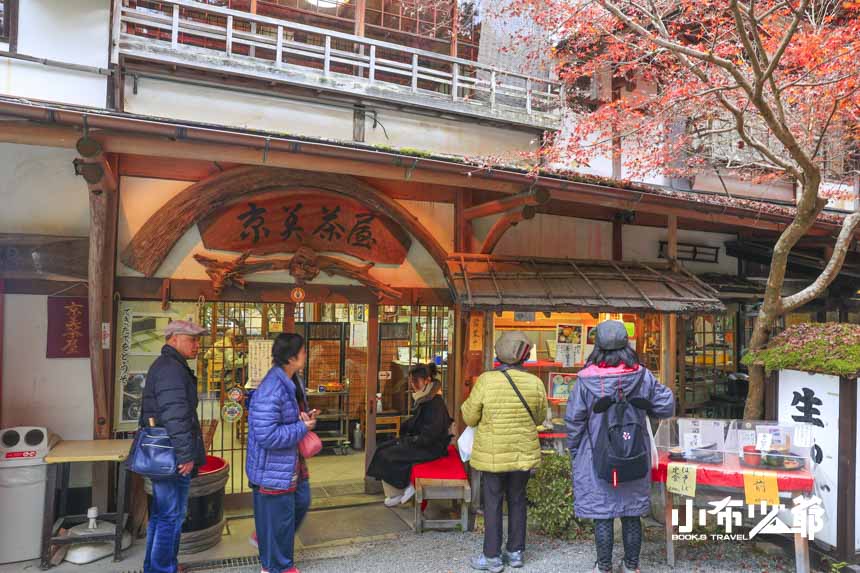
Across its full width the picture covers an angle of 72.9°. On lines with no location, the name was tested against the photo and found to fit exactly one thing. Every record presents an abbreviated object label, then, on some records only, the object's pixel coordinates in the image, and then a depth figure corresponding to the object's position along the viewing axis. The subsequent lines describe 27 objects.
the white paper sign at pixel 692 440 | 5.84
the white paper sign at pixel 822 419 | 5.51
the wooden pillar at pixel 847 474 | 5.35
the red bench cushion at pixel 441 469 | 6.85
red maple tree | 6.66
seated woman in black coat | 7.46
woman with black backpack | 4.84
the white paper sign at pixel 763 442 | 5.59
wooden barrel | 6.00
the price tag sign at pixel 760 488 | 5.27
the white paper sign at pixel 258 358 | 7.38
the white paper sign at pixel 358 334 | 9.16
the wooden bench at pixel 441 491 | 6.65
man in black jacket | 4.91
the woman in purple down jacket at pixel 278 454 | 4.91
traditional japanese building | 6.41
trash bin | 5.67
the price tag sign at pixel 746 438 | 5.70
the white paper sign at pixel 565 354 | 8.53
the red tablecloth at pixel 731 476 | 5.26
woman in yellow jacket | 5.41
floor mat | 6.70
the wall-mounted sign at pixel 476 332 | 8.09
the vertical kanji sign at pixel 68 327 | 6.54
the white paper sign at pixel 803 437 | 5.54
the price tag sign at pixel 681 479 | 5.44
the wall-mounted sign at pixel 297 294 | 7.48
